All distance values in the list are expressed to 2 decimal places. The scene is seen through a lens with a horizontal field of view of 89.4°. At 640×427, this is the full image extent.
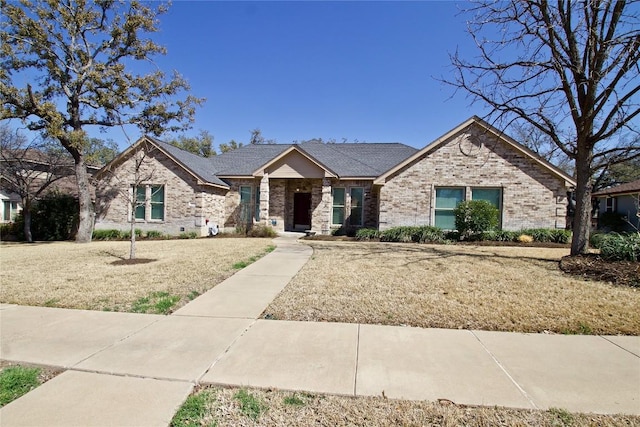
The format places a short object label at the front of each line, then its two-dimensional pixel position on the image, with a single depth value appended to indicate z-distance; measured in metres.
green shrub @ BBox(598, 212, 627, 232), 21.42
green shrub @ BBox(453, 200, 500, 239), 14.30
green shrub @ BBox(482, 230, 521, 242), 14.63
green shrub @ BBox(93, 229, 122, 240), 17.62
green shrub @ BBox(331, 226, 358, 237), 17.86
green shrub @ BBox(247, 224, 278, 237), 16.98
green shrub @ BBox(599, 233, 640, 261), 8.06
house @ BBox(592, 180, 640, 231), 20.84
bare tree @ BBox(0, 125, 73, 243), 17.03
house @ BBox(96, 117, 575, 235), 15.38
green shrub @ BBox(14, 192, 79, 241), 18.19
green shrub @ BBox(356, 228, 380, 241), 15.42
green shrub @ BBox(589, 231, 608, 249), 13.23
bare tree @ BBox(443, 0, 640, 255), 8.77
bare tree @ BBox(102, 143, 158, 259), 17.83
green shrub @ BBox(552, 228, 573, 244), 14.25
